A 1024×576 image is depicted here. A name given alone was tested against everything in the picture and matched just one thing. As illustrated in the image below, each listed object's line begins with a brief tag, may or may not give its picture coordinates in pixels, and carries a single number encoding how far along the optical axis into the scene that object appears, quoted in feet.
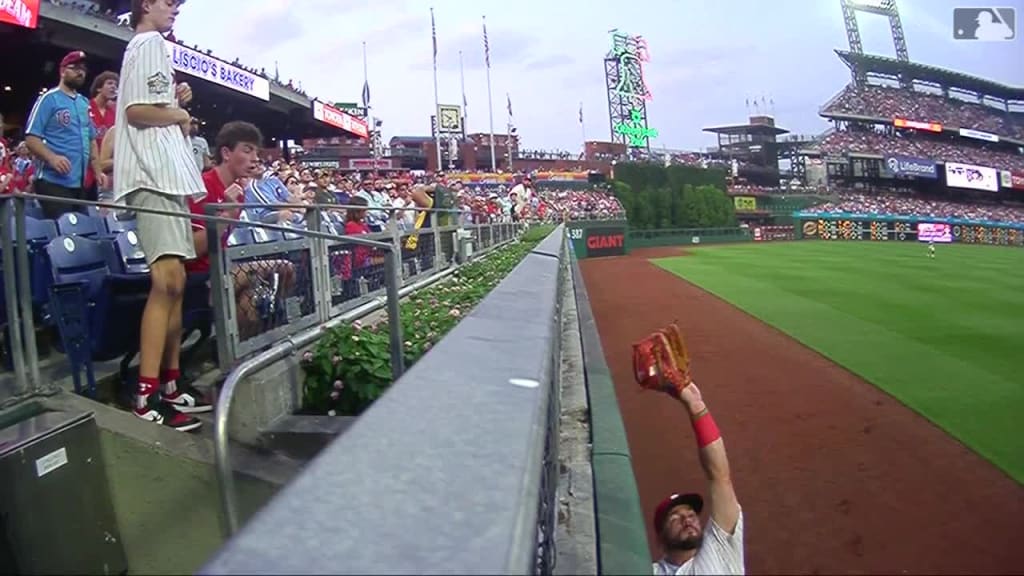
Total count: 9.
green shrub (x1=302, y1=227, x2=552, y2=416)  10.28
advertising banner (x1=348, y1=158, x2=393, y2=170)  180.24
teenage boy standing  10.25
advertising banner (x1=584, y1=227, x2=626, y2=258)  104.12
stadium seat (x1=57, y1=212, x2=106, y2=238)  13.10
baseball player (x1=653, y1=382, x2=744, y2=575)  8.64
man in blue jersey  15.37
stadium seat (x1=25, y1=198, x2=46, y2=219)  14.64
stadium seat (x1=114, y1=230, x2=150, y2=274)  12.89
